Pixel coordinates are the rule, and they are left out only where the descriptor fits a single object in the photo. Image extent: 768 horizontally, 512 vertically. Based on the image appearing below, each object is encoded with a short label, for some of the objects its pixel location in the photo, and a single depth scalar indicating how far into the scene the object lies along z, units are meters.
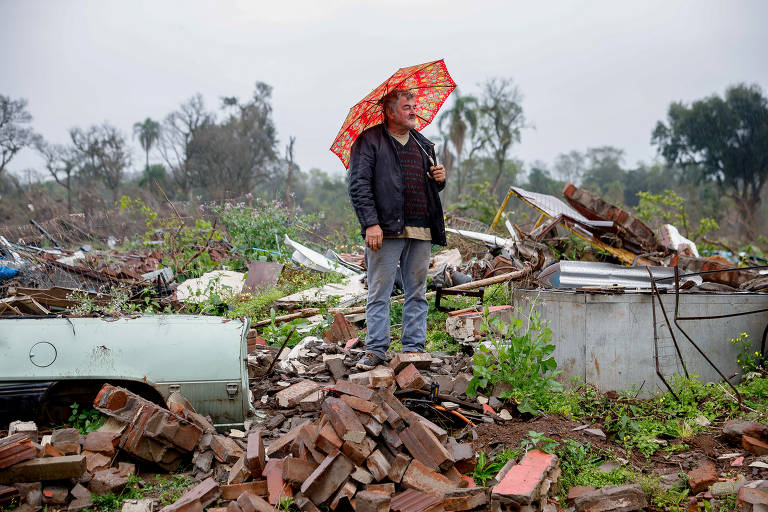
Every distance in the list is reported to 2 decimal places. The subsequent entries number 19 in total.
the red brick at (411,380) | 3.61
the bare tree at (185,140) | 32.19
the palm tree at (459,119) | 27.78
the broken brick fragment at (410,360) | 3.84
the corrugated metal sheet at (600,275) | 5.09
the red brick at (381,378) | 3.59
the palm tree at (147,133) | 37.09
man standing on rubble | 3.92
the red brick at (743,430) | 3.22
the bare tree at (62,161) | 34.06
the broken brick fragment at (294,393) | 3.77
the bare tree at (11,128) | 33.94
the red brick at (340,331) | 5.22
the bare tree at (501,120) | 30.05
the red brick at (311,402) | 3.65
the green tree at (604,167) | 50.00
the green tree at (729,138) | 28.52
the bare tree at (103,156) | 34.56
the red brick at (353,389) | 3.08
